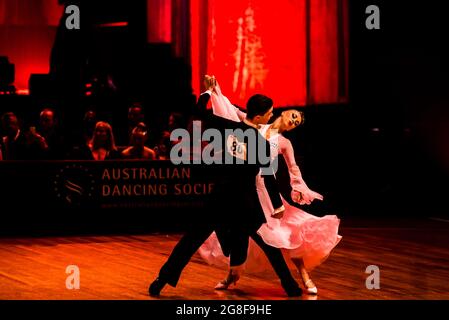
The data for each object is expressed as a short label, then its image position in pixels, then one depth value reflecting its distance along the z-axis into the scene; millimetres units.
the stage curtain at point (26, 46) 19812
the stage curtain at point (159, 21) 16812
